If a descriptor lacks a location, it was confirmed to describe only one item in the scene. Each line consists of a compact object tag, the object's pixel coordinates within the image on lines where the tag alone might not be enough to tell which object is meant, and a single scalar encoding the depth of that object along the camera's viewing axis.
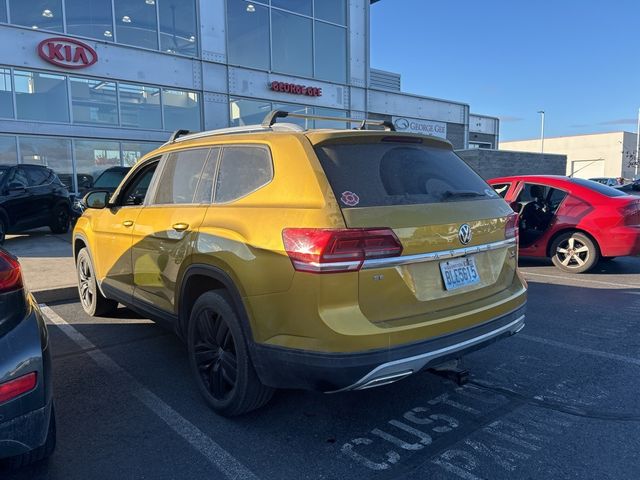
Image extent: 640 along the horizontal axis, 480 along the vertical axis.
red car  7.32
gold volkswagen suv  2.55
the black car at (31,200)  10.37
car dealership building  14.35
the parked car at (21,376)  2.20
